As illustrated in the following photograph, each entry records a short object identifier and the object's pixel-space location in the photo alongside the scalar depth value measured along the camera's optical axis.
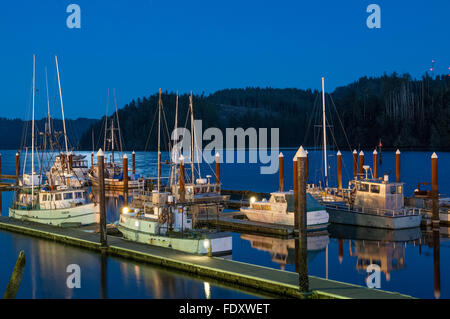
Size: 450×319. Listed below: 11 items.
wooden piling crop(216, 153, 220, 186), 48.92
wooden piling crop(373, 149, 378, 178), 45.70
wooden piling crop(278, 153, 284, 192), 44.92
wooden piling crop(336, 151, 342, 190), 44.56
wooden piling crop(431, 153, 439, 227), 34.62
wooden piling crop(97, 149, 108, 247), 27.89
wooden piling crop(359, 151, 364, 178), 47.45
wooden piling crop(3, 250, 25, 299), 17.89
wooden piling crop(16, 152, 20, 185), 74.44
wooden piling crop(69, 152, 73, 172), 70.44
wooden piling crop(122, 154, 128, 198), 59.08
